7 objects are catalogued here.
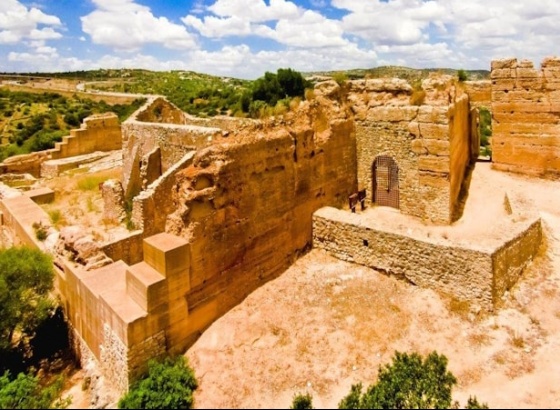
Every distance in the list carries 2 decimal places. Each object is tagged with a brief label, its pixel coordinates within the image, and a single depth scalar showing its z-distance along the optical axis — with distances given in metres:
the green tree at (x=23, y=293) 9.17
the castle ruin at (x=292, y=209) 8.16
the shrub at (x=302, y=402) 6.87
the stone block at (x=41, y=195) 16.95
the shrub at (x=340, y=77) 13.41
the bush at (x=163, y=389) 7.14
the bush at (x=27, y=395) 7.49
